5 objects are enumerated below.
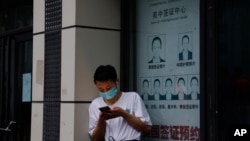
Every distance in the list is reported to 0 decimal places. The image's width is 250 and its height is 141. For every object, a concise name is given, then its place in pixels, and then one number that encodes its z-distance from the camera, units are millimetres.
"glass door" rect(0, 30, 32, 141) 8617
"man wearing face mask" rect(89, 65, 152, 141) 6215
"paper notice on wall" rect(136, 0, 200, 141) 6316
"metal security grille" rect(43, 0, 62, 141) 7184
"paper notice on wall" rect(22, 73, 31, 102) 8562
